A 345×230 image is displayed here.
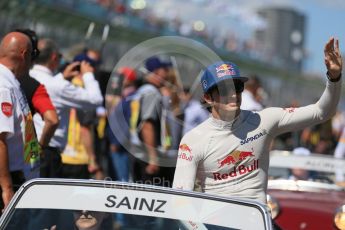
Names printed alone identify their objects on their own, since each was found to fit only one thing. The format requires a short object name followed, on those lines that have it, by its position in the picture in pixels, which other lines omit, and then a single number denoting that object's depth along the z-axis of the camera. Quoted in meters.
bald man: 9.52
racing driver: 9.00
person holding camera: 13.29
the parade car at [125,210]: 7.22
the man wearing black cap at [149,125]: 16.79
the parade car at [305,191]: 13.54
